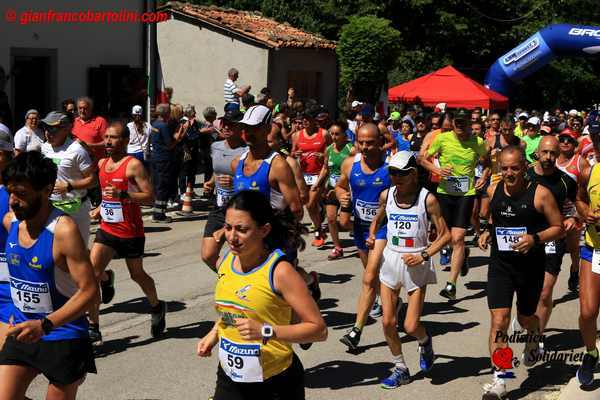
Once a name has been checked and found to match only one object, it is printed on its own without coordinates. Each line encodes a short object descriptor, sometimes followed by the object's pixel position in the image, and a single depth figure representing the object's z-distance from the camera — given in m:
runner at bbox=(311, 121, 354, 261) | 12.08
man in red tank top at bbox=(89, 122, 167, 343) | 7.70
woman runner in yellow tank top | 4.16
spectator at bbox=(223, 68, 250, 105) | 19.61
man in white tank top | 6.83
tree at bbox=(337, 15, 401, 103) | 27.66
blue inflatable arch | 24.53
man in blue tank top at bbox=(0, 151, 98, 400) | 4.61
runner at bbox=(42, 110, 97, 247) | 7.98
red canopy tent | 23.75
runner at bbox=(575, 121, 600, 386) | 6.72
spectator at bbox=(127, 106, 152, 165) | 15.11
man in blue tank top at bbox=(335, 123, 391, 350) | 8.17
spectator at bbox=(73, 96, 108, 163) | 13.33
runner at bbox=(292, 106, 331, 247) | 13.24
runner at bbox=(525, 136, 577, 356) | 7.78
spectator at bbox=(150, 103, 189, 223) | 15.45
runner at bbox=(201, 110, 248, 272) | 7.76
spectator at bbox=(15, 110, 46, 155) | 12.93
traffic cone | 15.90
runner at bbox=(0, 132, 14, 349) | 5.12
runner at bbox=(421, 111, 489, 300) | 10.51
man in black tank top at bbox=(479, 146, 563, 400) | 6.61
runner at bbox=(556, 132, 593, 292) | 9.50
